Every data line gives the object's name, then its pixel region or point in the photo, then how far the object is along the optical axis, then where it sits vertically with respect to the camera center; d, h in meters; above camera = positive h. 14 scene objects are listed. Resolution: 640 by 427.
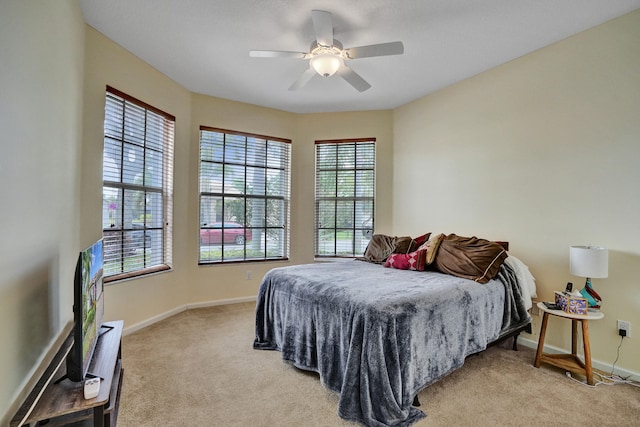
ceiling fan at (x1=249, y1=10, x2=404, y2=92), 2.15 +1.25
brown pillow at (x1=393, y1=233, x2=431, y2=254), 3.44 -0.33
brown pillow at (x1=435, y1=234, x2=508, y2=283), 2.57 -0.37
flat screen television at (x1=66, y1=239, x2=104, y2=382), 1.38 -0.52
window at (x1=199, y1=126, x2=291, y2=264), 4.06 +0.23
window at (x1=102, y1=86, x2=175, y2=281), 2.90 +0.25
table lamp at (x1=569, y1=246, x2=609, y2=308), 2.22 -0.34
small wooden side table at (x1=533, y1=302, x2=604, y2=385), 2.23 -1.06
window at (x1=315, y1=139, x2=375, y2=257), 4.53 +0.27
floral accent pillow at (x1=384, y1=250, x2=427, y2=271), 3.00 -0.47
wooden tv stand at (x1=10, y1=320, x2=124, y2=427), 1.24 -0.84
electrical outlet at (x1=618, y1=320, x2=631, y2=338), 2.32 -0.83
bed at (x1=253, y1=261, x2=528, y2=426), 1.77 -0.78
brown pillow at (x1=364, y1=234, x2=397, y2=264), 3.48 -0.40
